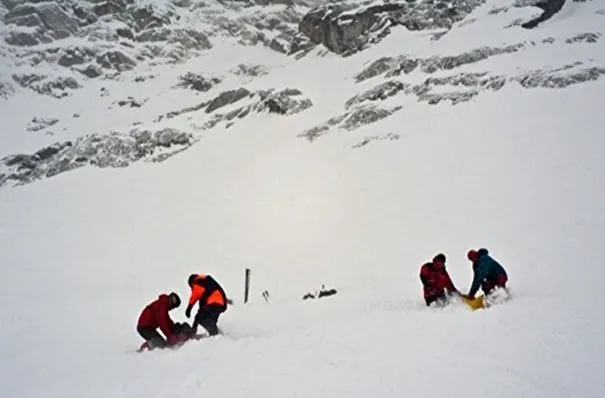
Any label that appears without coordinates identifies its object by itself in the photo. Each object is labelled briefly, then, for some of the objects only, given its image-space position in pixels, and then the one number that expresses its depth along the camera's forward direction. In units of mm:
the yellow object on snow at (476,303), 10680
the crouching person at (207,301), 10336
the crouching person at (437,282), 11648
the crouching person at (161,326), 10055
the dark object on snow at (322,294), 17519
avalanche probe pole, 18078
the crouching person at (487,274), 11414
